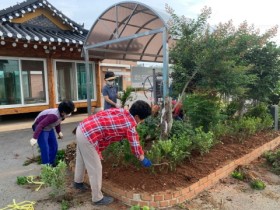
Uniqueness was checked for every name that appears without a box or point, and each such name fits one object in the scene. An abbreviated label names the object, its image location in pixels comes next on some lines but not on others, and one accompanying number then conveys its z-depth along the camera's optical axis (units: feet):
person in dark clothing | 19.07
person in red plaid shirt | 9.46
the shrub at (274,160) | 14.40
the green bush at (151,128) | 14.14
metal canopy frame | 20.24
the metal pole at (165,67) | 14.37
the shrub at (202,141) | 13.03
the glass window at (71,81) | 31.97
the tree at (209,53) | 13.82
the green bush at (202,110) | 14.88
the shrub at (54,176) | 10.25
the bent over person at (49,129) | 12.66
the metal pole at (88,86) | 23.03
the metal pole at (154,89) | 28.35
